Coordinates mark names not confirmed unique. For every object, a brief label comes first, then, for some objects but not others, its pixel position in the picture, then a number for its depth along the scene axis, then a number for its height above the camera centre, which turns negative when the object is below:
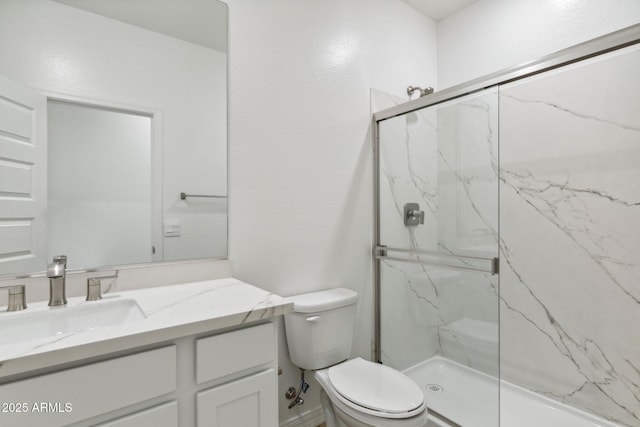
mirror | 1.09 +0.32
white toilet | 1.21 -0.71
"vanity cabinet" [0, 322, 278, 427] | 0.71 -0.43
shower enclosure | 1.56 -0.14
